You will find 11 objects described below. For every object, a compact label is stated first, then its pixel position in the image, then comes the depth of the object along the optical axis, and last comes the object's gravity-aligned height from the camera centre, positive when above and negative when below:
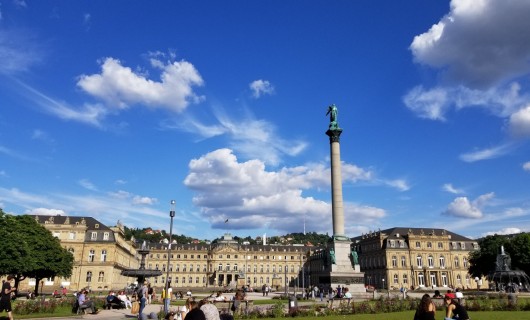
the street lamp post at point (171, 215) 28.66 +3.80
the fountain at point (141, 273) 31.91 -0.17
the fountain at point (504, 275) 48.90 +0.00
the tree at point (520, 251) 66.96 +3.85
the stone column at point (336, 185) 46.62 +9.98
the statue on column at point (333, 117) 51.34 +19.19
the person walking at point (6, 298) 16.97 -1.17
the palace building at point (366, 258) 89.62 +3.56
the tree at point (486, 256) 72.44 +3.44
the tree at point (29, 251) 51.94 +2.43
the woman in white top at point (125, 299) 33.21 -2.25
